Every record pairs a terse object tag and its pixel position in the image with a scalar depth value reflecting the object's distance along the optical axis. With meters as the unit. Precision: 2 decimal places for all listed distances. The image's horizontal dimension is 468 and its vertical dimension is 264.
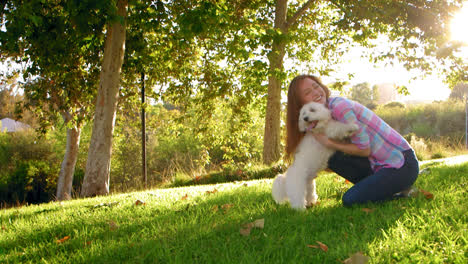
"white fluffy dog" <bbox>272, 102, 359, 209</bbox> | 3.21
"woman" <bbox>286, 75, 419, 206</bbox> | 3.26
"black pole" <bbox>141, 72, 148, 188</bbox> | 11.82
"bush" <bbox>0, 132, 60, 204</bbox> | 23.16
